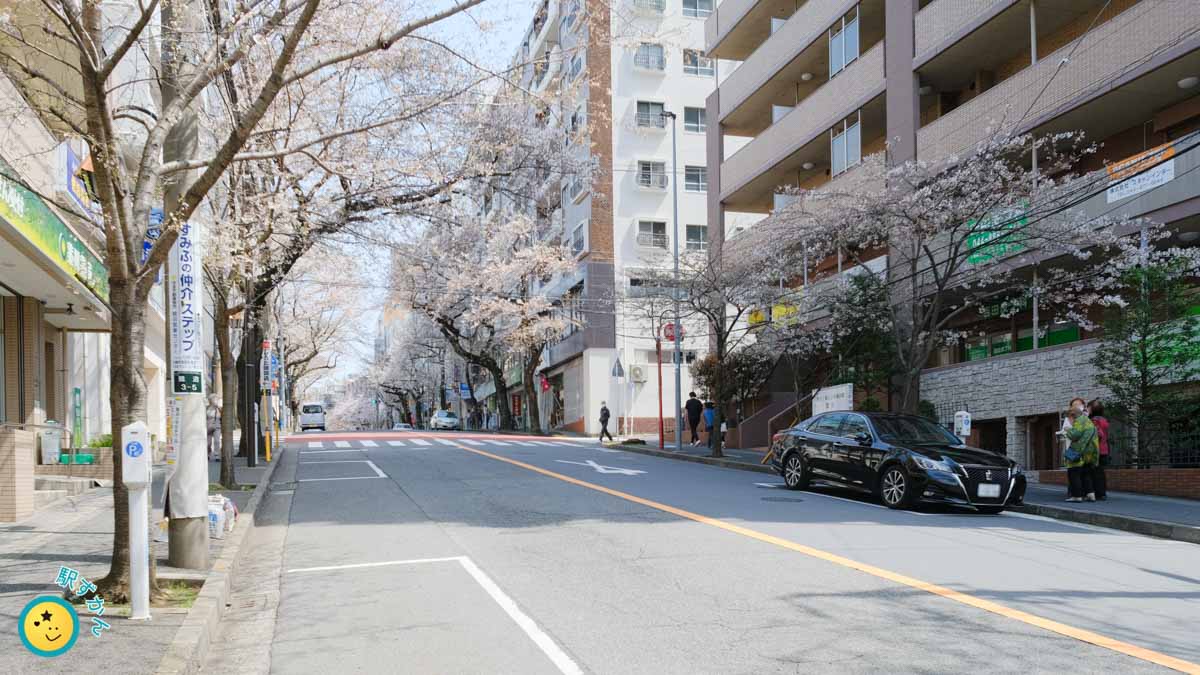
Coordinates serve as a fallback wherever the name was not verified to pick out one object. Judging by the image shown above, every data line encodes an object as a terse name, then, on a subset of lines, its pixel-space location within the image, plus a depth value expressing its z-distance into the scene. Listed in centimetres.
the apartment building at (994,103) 1741
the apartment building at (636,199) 4606
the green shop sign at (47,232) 1191
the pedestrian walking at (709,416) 3073
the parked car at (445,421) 6606
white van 7056
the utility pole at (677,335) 2703
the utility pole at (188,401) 883
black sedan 1331
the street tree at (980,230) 1759
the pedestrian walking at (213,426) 1761
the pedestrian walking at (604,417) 3714
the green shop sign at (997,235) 1767
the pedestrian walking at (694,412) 3173
